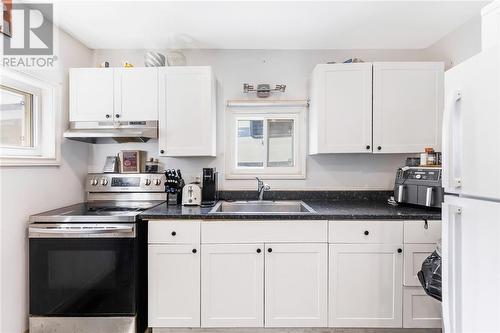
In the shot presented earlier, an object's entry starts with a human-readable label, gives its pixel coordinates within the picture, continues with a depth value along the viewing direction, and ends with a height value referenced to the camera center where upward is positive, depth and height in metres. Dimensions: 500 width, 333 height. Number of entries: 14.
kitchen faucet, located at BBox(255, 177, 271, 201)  2.40 -0.20
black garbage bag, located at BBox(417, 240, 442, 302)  1.44 -0.60
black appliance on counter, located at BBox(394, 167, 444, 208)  1.87 -0.15
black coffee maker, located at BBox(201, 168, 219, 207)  2.35 -0.19
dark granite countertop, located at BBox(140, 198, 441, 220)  1.79 -0.33
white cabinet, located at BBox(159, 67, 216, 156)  2.19 +0.45
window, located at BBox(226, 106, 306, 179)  2.53 +0.21
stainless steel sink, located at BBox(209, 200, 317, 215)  2.37 -0.36
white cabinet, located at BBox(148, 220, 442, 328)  1.80 -0.77
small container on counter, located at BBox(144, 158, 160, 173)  2.44 -0.02
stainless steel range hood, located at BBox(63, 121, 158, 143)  2.04 +0.26
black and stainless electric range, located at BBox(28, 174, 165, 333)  1.73 -0.70
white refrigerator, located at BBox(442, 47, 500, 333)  0.89 -0.11
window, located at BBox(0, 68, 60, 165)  1.80 +0.33
